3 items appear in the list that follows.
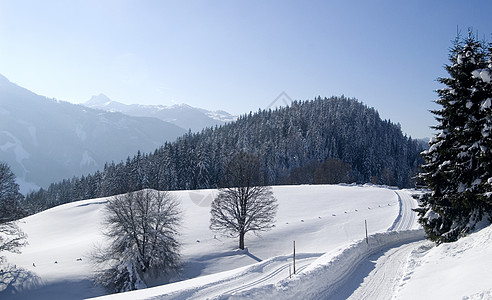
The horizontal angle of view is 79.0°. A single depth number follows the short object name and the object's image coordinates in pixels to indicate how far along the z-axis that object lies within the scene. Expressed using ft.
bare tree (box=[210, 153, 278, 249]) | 104.53
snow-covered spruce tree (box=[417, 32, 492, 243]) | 49.06
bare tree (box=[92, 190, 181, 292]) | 79.97
